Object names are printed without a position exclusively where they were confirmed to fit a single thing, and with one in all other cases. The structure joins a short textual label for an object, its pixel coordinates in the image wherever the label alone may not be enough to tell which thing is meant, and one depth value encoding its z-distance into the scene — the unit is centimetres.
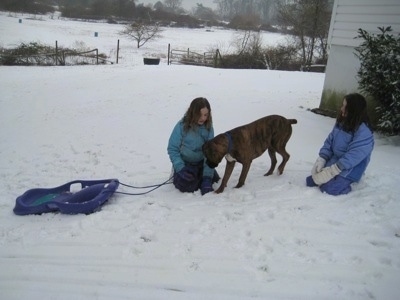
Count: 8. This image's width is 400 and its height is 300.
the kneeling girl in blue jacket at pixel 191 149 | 464
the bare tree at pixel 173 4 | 13527
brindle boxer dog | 444
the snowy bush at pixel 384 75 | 620
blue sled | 417
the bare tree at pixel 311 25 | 2555
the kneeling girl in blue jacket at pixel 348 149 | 419
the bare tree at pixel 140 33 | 3986
